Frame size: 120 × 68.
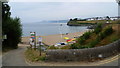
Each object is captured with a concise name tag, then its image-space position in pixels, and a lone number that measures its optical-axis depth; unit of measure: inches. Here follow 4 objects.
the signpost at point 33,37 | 454.2
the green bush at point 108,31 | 373.7
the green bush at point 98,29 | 427.7
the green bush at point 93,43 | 328.4
